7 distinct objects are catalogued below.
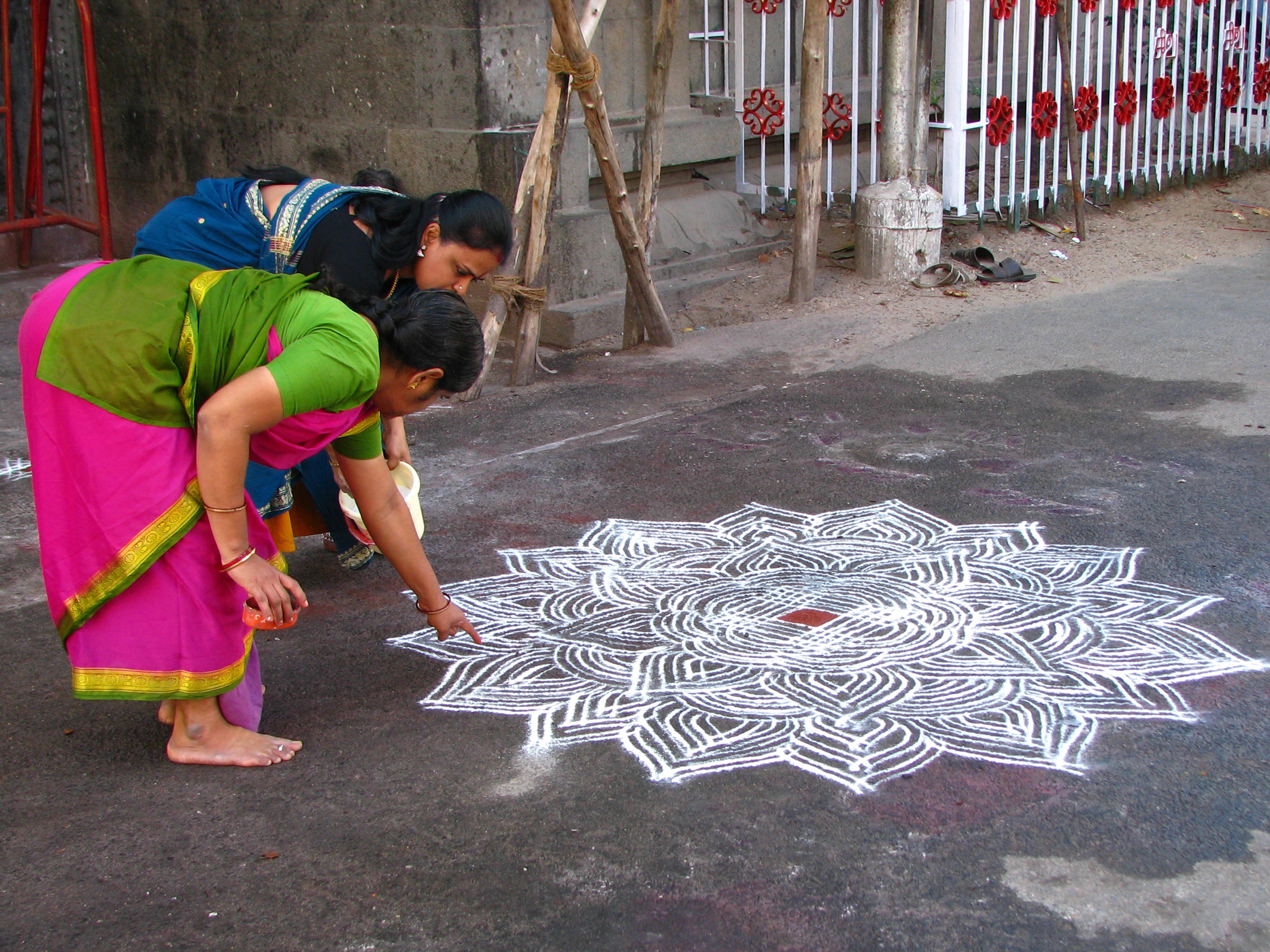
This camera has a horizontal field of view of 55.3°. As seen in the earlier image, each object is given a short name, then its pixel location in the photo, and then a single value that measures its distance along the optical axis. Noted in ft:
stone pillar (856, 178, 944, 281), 20.79
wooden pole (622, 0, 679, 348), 17.34
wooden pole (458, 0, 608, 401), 15.69
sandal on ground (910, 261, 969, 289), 20.77
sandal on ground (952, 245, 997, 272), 21.47
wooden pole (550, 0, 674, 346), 14.97
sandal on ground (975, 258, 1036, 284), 21.02
